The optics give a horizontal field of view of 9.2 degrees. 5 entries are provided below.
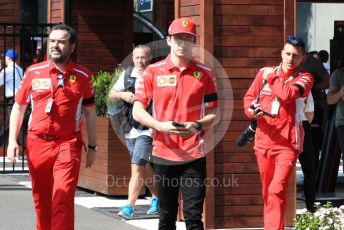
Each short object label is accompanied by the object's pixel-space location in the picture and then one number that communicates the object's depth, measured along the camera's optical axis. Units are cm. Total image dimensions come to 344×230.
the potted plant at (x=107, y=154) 2684
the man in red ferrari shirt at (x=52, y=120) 1695
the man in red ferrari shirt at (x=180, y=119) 1595
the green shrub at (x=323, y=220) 1522
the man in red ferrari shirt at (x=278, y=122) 1829
